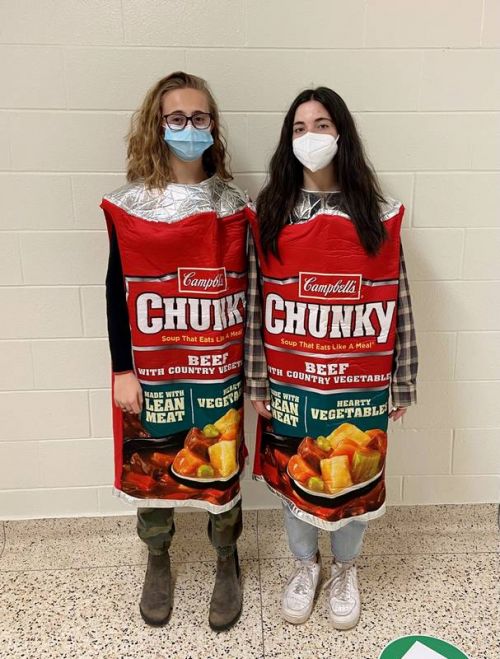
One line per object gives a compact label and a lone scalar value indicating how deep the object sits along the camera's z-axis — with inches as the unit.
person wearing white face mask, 60.1
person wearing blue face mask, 60.4
